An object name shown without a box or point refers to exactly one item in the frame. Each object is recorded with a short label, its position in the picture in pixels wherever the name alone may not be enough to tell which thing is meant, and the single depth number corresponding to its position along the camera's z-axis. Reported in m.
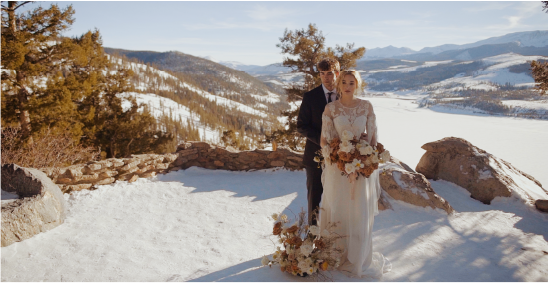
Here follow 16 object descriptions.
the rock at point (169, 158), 6.91
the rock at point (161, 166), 6.69
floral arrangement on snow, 2.77
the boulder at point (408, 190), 5.09
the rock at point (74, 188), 5.22
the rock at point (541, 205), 5.75
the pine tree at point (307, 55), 15.18
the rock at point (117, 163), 5.97
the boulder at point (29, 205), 3.51
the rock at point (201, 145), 7.43
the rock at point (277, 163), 7.53
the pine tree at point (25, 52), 11.93
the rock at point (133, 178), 6.10
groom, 3.36
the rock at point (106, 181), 5.71
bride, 2.97
